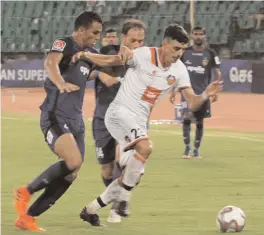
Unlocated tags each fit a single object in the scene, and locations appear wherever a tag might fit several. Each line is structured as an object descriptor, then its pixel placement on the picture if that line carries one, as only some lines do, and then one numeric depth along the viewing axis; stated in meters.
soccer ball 17.27
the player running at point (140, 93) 18.06
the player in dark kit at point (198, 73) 32.09
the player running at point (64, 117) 17.66
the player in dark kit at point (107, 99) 20.67
